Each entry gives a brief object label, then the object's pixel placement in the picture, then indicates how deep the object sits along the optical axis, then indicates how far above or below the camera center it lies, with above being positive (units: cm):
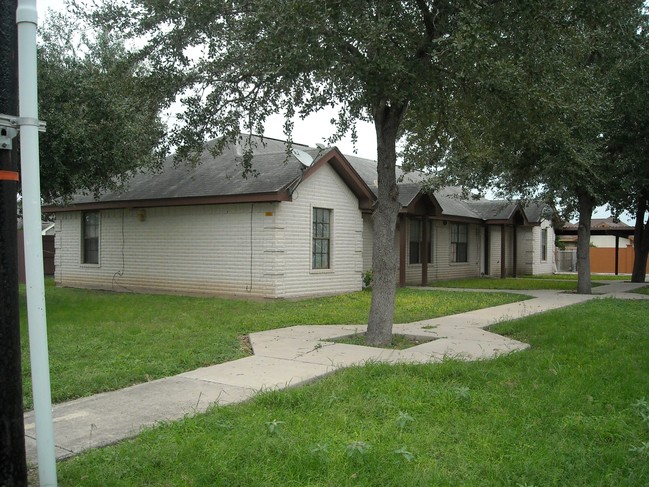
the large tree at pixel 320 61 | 784 +225
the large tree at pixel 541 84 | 806 +202
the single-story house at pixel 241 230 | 1552 -27
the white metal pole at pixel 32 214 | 345 +3
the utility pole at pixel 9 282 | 341 -36
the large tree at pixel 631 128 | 1419 +260
